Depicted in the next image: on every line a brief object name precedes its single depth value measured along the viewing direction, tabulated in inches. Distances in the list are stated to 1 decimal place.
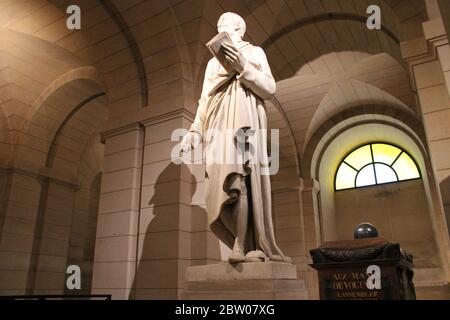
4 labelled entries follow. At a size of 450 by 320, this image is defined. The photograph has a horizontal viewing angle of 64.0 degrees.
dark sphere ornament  190.1
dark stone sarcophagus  151.3
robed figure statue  108.7
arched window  436.5
